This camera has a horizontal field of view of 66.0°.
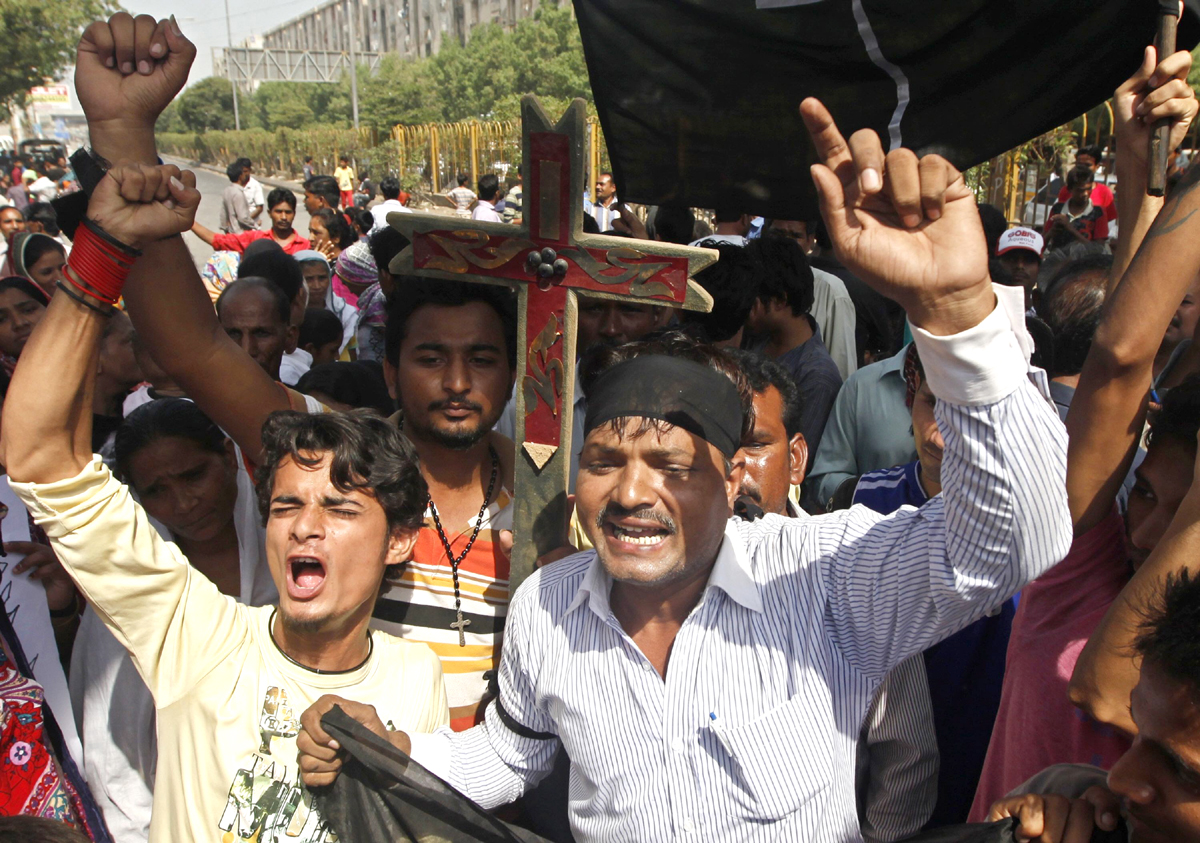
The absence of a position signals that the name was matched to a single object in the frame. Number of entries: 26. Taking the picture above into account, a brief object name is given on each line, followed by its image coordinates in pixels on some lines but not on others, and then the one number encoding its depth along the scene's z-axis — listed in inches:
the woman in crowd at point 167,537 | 83.5
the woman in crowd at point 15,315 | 173.9
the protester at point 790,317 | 145.0
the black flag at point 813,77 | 84.6
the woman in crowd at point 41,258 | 237.6
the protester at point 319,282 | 255.1
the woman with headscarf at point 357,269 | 242.2
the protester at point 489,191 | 462.9
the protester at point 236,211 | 438.0
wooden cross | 79.5
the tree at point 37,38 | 1401.3
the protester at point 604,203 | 455.2
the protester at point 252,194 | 464.8
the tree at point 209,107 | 3415.4
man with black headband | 48.0
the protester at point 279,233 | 313.7
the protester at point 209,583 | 64.7
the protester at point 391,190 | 409.4
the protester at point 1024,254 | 237.6
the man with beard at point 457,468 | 84.5
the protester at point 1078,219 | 333.7
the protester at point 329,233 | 345.1
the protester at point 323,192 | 388.2
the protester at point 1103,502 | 63.4
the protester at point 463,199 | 503.5
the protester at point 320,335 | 204.1
